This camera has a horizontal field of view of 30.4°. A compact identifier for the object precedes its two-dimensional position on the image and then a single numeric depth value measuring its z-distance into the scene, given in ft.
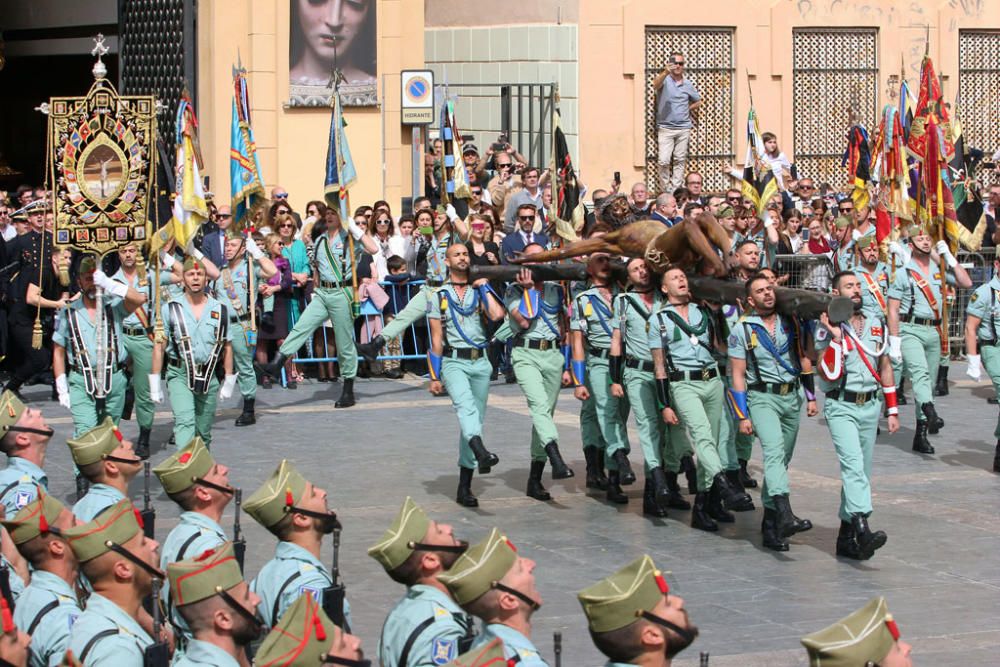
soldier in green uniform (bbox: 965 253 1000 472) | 50.98
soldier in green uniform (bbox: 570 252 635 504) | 45.34
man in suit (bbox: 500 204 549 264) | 52.49
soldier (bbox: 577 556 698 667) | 20.43
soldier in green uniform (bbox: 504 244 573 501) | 45.70
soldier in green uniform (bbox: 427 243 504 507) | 45.68
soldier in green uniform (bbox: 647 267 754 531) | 42.19
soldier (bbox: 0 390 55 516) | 33.01
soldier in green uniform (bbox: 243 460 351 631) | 26.43
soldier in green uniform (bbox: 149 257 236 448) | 45.73
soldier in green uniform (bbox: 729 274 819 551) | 40.27
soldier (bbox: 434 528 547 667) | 21.72
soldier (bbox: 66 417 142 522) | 32.58
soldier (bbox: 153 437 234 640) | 28.37
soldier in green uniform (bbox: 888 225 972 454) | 53.52
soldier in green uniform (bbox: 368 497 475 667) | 23.22
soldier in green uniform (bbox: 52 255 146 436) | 45.60
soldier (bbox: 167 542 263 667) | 21.72
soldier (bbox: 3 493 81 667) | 24.43
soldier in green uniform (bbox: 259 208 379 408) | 60.75
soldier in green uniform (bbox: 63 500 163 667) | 22.82
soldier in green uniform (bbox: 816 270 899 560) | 39.14
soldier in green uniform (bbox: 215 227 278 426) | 56.59
